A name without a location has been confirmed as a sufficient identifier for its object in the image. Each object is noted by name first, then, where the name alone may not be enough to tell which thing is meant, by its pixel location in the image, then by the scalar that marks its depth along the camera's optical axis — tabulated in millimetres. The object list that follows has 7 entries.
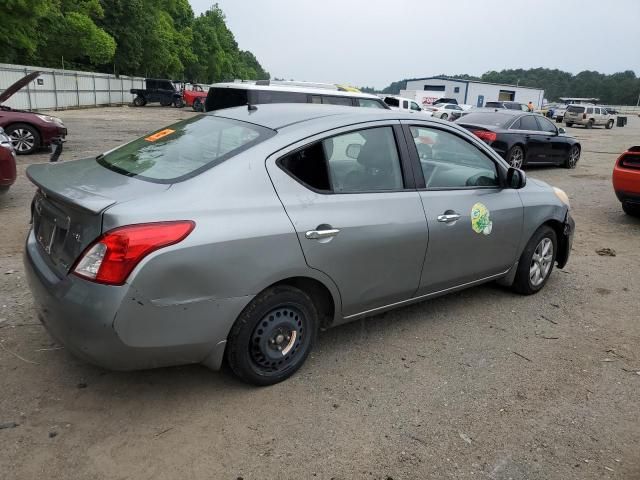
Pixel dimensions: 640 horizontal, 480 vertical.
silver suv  38000
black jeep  38500
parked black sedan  11961
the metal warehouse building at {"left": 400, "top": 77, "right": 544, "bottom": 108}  69625
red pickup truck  36969
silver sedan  2525
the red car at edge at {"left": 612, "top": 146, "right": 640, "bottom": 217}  7379
